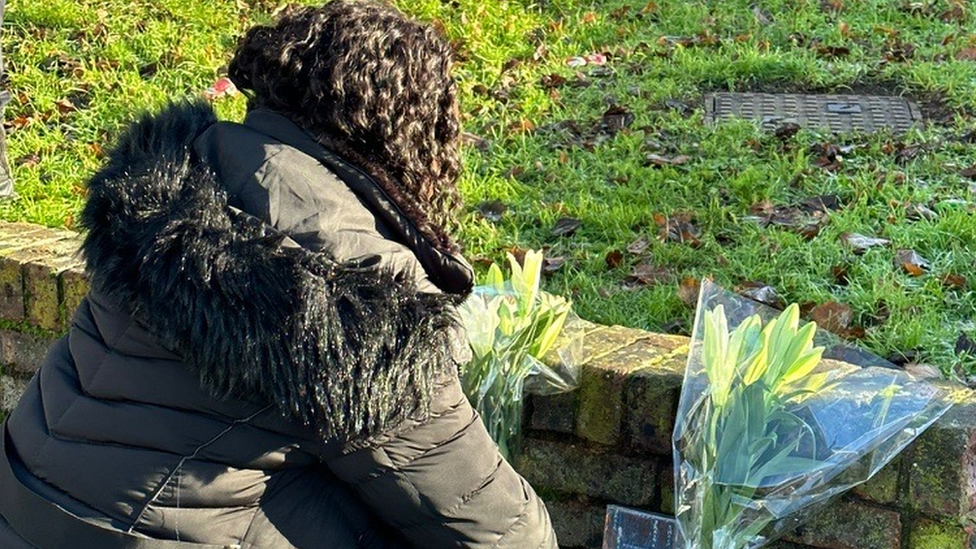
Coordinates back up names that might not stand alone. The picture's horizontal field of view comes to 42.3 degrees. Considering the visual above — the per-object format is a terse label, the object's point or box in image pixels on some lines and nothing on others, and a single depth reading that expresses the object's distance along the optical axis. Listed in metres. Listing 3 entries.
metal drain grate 5.18
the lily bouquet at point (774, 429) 2.48
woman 2.03
